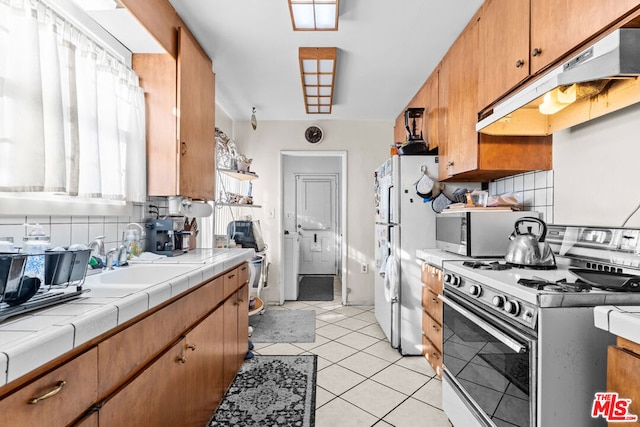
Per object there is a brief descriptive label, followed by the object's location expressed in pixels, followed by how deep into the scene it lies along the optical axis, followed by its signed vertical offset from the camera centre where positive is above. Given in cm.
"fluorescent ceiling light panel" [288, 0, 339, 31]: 184 +116
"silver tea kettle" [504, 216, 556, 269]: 150 -20
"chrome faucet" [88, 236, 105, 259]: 154 -18
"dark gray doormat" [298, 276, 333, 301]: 453 -125
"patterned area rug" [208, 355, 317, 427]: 179 -116
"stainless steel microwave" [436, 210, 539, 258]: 198 -14
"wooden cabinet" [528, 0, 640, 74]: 107 +69
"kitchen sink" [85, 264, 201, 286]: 130 -31
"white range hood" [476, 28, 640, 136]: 102 +48
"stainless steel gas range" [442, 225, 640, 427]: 103 -44
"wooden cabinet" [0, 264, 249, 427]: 70 -51
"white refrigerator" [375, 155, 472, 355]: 266 -29
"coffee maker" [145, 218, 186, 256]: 212 -18
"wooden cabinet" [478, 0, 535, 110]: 153 +83
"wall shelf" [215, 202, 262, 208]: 271 +4
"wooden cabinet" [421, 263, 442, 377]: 207 -73
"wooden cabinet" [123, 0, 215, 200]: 201 +62
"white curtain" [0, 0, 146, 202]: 110 +40
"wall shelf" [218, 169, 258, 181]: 291 +32
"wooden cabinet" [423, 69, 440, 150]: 267 +85
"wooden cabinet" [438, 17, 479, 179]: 201 +71
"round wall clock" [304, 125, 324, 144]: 410 +94
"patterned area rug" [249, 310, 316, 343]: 299 -120
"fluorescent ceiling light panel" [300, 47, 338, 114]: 236 +112
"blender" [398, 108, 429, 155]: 275 +66
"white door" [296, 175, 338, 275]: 604 -27
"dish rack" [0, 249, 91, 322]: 80 -20
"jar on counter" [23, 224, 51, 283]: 93 -14
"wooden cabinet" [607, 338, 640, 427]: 78 -41
